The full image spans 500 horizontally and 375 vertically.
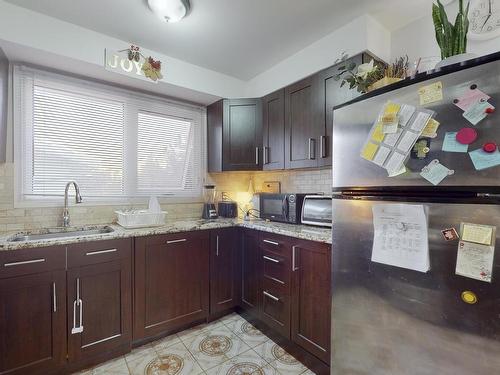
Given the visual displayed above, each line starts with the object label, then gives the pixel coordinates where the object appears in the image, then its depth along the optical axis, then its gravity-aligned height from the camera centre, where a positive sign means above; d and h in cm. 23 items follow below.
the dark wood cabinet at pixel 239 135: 266 +57
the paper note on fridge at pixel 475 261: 82 -24
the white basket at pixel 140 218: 214 -25
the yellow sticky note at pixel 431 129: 96 +23
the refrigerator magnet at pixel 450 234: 90 -16
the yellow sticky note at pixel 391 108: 107 +34
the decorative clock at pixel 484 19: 146 +99
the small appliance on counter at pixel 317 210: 195 -17
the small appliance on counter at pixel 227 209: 288 -23
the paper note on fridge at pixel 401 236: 97 -19
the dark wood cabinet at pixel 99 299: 169 -77
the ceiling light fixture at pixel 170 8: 166 +121
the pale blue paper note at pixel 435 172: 93 +6
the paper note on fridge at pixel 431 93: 95 +36
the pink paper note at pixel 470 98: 85 +31
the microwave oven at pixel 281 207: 221 -17
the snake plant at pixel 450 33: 115 +72
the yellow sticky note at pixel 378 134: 112 +24
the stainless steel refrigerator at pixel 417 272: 84 -31
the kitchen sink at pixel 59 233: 184 -35
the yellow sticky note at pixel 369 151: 114 +17
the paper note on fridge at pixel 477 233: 82 -15
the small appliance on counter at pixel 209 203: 276 -16
